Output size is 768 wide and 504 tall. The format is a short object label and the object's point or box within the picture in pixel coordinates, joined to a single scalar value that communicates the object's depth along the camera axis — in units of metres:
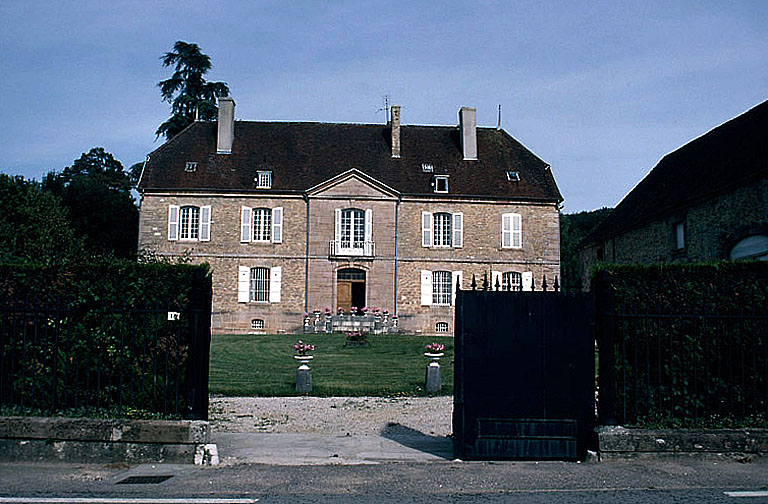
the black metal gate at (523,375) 6.71
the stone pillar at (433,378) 12.40
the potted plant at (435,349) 13.54
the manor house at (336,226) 29.41
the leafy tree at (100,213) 38.47
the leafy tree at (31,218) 26.19
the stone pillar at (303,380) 12.22
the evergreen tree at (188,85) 37.81
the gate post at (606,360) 6.71
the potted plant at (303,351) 13.08
